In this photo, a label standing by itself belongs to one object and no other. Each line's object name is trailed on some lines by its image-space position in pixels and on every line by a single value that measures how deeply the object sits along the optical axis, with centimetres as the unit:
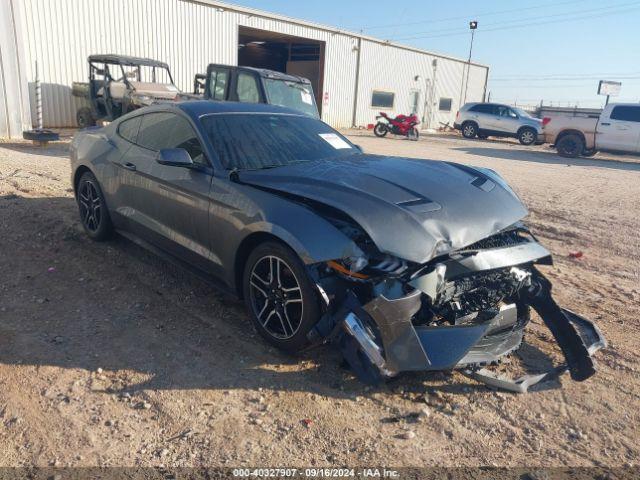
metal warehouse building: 1408
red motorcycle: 2180
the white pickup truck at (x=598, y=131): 1595
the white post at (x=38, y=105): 1359
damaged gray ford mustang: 291
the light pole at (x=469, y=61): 3369
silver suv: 2241
